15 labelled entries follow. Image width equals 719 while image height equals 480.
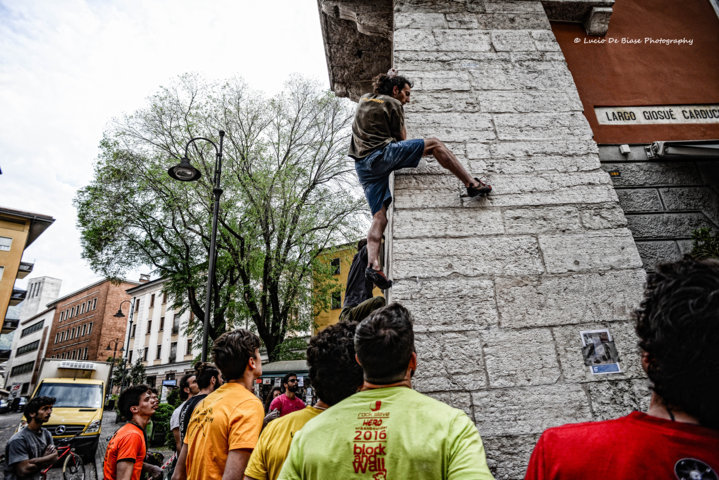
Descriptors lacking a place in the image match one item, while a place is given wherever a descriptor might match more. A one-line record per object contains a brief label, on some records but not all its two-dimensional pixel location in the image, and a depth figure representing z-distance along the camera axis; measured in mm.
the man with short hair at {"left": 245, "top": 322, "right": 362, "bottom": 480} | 1910
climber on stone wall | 3455
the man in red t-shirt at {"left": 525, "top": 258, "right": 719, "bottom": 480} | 1022
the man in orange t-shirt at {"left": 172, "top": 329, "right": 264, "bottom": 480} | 2236
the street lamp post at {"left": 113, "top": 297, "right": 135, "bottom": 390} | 26722
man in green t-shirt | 1361
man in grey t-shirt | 4652
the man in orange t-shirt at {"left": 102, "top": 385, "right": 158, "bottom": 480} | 3371
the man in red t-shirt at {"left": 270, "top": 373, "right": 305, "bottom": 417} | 5955
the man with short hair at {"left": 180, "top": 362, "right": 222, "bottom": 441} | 3666
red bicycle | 7874
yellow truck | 10395
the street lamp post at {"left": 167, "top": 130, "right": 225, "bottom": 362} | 8609
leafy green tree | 14641
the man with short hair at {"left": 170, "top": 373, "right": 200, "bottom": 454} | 4207
